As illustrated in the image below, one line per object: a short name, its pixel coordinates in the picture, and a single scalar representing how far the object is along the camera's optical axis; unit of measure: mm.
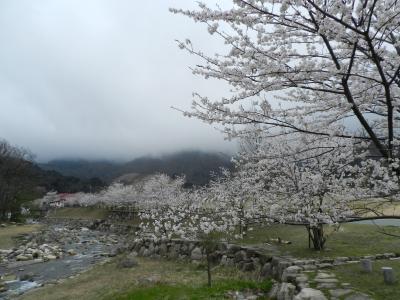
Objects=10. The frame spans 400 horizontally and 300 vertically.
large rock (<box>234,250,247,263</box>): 12067
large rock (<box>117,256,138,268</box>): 15016
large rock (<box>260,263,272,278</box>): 10211
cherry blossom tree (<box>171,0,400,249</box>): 3418
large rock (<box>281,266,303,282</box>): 8248
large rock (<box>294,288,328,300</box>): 6654
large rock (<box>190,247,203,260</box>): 14283
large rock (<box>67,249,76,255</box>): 24623
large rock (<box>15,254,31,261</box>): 22092
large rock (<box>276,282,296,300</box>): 7646
